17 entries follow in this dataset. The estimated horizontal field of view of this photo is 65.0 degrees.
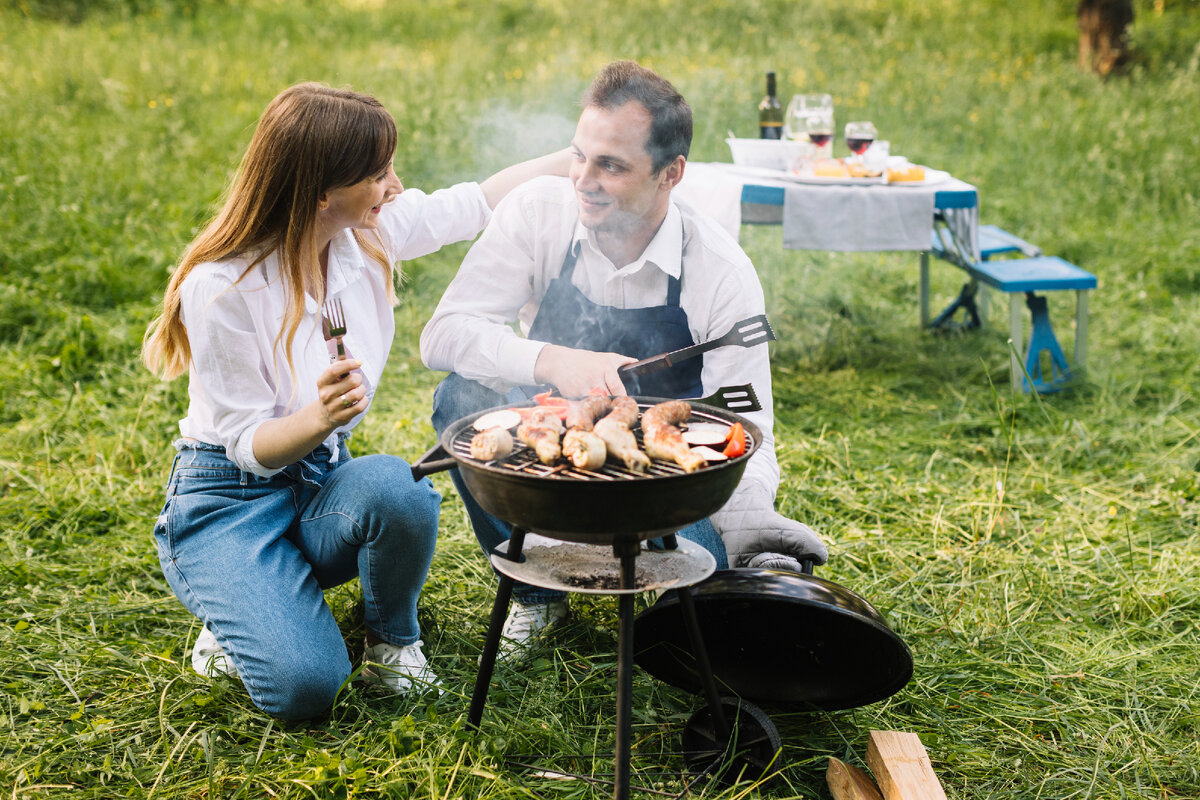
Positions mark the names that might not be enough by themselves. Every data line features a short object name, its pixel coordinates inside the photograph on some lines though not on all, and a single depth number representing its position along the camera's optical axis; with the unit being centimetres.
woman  245
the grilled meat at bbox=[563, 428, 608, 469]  201
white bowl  539
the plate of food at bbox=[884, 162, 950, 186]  496
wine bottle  600
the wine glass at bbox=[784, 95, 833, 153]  517
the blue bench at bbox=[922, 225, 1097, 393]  518
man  272
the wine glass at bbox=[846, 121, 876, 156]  522
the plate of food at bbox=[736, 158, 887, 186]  490
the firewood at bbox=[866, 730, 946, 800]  220
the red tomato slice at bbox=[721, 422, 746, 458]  213
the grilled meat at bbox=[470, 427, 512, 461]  207
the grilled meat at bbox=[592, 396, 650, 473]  203
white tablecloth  479
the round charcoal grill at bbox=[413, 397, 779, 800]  189
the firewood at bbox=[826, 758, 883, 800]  229
